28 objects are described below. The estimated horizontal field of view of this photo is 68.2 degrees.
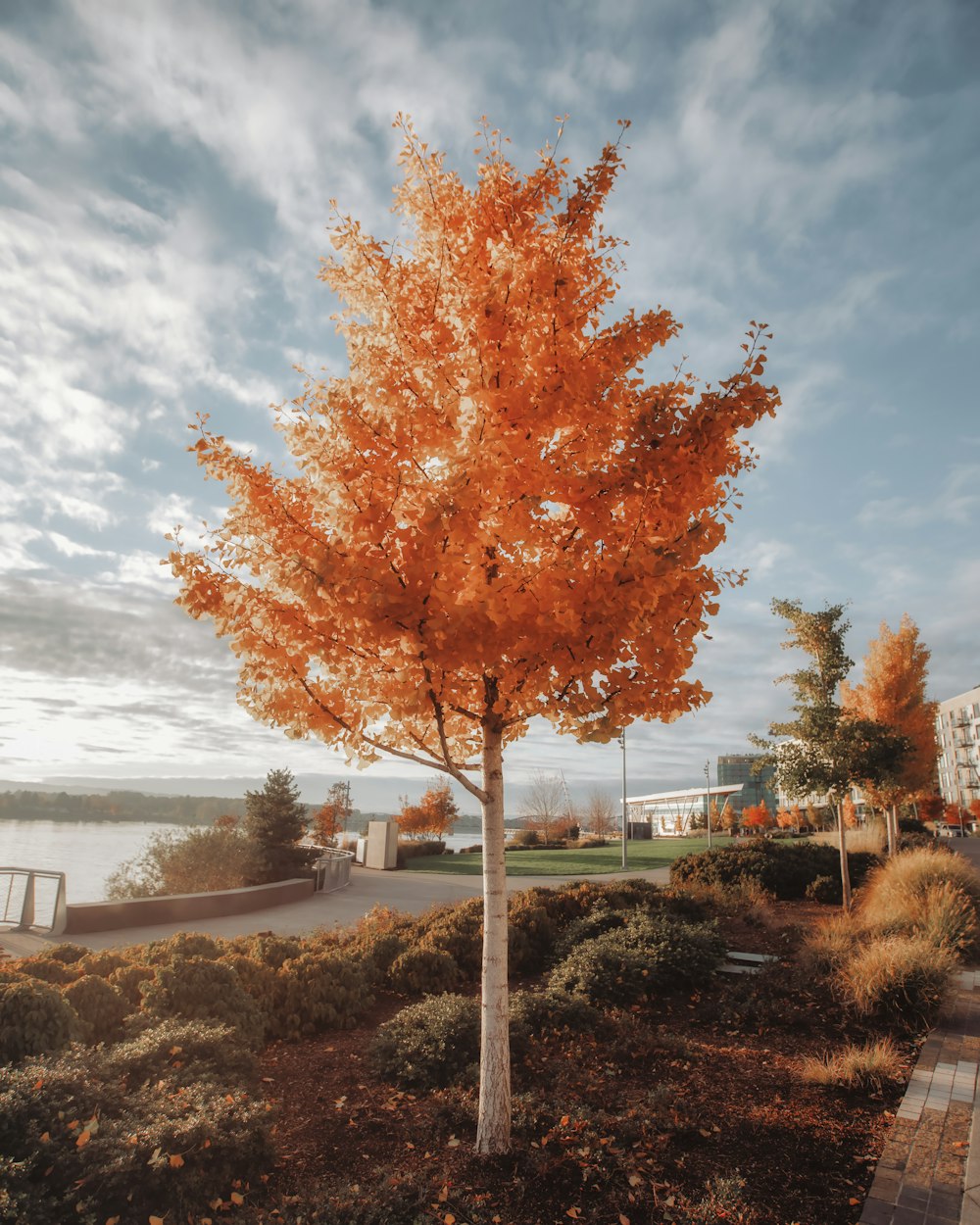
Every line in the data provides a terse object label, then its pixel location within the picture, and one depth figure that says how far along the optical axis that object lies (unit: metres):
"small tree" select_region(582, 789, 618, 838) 61.06
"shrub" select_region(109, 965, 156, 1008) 6.59
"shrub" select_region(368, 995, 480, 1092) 5.69
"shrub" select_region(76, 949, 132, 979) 7.05
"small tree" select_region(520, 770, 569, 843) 48.88
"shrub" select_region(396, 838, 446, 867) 28.03
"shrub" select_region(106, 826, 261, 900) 15.76
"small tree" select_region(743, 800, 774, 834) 53.88
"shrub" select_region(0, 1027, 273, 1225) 3.46
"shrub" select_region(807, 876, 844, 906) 14.47
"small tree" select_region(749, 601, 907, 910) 14.34
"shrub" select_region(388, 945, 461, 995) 8.35
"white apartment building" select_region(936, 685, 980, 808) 88.00
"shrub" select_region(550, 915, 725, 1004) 7.66
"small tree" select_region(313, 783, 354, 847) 33.78
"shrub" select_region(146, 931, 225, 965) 7.41
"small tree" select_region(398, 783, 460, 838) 38.31
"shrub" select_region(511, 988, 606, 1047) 6.68
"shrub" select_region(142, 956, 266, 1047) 6.18
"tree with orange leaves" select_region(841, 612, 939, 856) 22.53
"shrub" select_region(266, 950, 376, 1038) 7.09
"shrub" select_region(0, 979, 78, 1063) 4.91
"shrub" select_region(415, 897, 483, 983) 9.03
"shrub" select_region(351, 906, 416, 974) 8.78
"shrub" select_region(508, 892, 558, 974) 9.17
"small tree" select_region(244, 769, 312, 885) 17.91
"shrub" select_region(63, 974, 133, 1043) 5.91
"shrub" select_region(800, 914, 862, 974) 8.01
